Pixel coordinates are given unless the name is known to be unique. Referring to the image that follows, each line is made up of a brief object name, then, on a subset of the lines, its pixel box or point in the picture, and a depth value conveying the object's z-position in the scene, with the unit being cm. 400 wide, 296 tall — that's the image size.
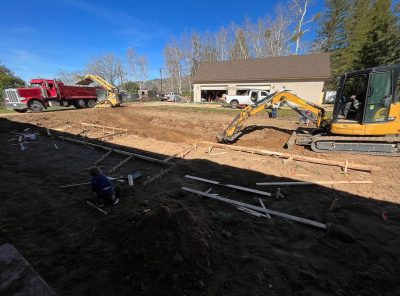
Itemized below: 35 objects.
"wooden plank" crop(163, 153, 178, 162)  753
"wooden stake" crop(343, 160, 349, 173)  635
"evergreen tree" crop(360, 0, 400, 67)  2955
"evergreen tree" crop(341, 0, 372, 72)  3550
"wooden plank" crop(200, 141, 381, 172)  638
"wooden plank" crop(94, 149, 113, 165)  750
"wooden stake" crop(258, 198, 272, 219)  427
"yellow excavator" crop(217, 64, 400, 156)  696
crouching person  460
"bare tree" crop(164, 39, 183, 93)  5472
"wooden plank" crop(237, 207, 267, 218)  431
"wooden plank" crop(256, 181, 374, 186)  561
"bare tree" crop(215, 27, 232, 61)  4873
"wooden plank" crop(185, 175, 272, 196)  516
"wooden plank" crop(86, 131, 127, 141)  1061
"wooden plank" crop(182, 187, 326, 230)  396
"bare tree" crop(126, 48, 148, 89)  6516
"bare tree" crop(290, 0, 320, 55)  3353
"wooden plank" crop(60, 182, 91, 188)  559
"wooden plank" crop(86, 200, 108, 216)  439
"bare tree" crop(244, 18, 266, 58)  4167
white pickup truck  2508
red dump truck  1841
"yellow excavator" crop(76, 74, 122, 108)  2308
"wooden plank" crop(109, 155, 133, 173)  676
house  2920
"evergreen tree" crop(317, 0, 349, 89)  3816
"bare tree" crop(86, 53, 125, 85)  6475
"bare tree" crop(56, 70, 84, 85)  7631
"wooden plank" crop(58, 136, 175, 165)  725
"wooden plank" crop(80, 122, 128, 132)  1230
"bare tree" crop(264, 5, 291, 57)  3838
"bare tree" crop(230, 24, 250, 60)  4403
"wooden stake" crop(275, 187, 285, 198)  509
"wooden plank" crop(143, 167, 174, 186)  582
